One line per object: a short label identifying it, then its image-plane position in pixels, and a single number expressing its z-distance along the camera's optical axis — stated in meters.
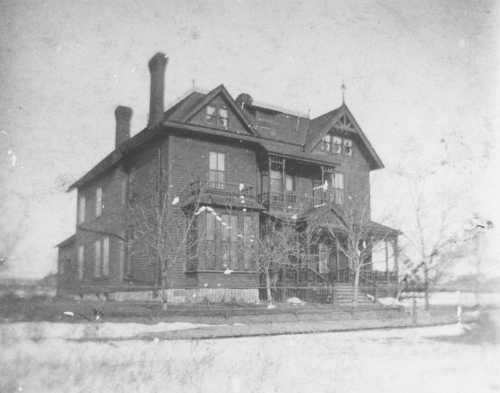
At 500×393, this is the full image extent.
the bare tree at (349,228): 21.20
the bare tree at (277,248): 20.05
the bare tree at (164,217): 19.25
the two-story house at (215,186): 19.94
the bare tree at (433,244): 15.44
